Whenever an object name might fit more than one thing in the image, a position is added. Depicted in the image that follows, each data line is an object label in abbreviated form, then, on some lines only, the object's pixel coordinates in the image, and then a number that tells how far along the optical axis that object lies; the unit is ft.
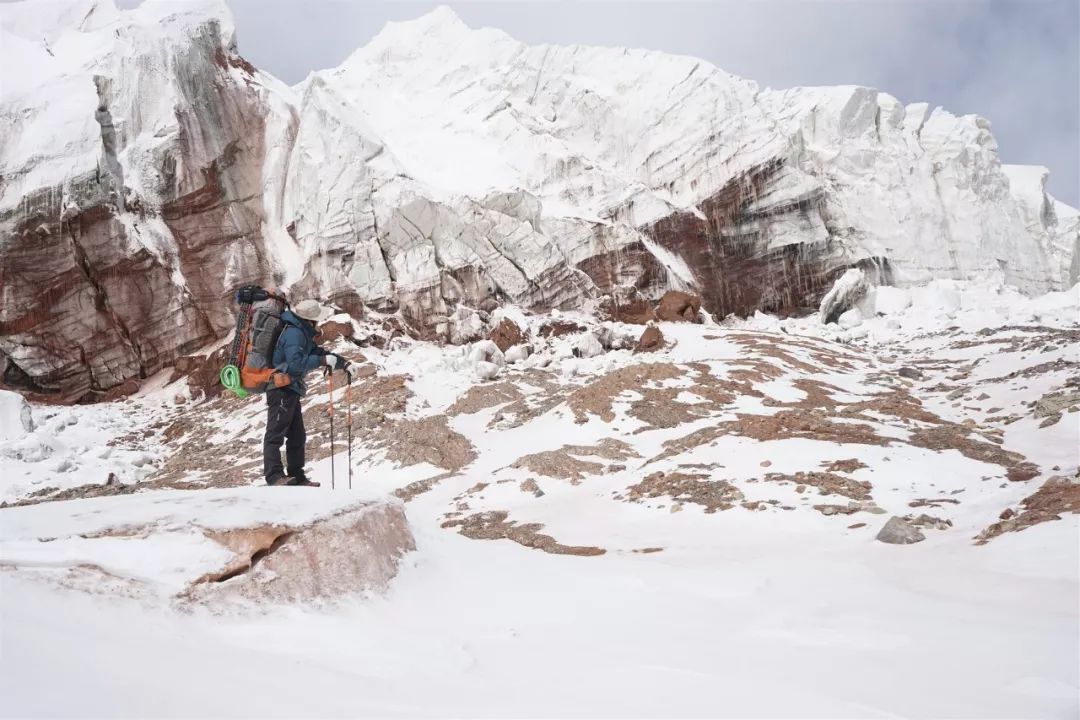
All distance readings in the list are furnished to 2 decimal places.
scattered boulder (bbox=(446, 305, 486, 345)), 111.24
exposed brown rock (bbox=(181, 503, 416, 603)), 11.91
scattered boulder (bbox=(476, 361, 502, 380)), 79.15
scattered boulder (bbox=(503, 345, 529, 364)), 95.06
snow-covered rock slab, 10.95
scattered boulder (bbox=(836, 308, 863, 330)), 132.67
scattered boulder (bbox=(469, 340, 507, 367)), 87.04
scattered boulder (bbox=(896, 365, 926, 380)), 71.36
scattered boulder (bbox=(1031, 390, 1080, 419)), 39.96
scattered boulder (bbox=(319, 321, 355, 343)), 96.34
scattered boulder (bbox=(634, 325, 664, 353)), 97.86
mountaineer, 21.03
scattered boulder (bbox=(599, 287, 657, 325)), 133.59
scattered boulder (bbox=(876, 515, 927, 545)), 22.00
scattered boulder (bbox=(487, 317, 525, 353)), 104.82
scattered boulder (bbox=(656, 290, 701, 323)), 128.77
